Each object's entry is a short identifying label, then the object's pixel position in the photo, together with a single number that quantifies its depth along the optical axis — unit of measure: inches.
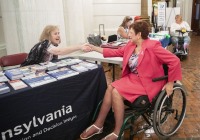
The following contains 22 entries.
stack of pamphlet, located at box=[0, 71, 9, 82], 70.6
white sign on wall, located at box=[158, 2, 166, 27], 237.7
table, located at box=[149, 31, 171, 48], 142.1
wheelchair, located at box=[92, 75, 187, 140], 71.6
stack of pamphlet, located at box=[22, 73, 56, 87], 67.5
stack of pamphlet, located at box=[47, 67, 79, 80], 73.4
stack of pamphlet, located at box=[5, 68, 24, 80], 73.0
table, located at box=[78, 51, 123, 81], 91.8
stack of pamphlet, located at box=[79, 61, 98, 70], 83.5
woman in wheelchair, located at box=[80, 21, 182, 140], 75.2
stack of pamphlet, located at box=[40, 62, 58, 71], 81.0
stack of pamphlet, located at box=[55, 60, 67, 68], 85.0
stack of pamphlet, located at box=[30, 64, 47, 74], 79.0
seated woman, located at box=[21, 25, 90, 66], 88.4
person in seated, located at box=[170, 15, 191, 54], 222.7
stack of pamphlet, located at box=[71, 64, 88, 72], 79.9
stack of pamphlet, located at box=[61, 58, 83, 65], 88.6
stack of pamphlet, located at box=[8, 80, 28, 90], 64.9
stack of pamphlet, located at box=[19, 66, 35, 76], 77.2
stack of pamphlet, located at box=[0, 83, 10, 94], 60.9
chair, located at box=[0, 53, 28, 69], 102.8
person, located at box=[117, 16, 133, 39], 162.9
